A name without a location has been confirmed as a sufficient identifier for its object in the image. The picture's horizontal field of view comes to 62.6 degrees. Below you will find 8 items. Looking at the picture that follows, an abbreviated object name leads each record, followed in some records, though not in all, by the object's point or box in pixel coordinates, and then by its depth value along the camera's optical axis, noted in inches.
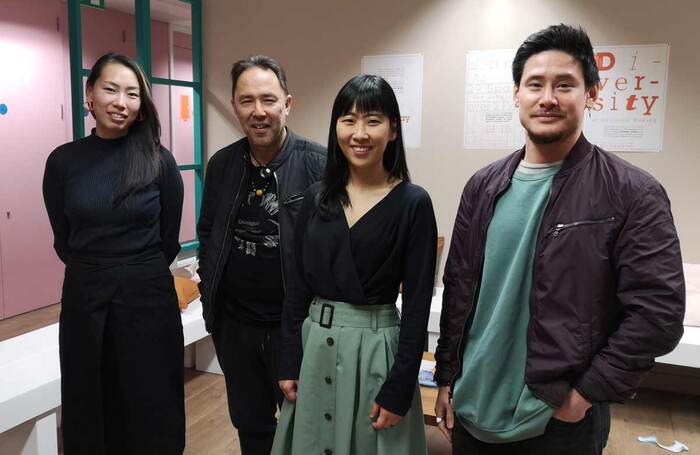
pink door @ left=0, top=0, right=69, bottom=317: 168.6
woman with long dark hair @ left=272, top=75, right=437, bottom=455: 52.0
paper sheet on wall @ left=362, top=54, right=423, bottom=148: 136.9
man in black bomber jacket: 64.7
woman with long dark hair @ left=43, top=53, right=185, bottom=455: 68.9
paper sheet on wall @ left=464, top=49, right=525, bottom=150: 129.8
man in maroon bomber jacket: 42.5
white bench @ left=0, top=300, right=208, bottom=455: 75.5
